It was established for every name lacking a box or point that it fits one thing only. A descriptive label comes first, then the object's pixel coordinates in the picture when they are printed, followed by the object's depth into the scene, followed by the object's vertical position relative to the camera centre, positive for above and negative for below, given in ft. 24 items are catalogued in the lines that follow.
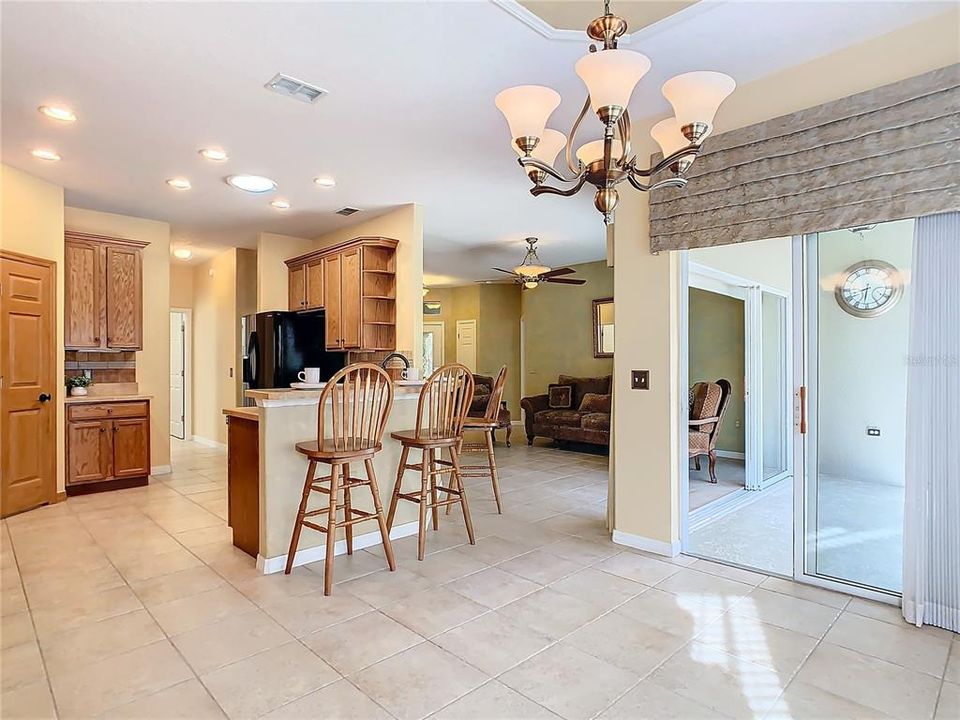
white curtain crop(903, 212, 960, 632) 7.70 -1.11
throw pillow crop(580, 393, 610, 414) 24.50 -2.14
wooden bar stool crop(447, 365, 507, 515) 14.32 -1.82
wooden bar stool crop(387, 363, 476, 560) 11.09 -1.65
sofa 23.43 -2.57
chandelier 5.83 +2.90
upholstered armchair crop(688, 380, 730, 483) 15.01 -1.77
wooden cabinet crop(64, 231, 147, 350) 16.40 +2.03
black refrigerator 19.92 +0.29
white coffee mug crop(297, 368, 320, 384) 11.86 -0.41
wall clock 8.68 +1.13
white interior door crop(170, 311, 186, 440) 27.50 -0.78
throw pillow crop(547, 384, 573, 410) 26.50 -2.01
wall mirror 27.22 +1.51
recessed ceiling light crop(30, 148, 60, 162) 12.65 +4.81
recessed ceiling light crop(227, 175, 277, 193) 14.39 +4.75
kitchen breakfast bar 10.06 -2.32
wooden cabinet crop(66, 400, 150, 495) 15.89 -2.69
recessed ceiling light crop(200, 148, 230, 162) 12.52 +4.78
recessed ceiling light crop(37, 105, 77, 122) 10.41 +4.80
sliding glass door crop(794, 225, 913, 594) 8.64 -0.77
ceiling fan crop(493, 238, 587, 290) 21.90 +3.41
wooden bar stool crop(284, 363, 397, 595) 9.34 -1.65
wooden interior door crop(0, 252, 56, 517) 13.52 -0.69
